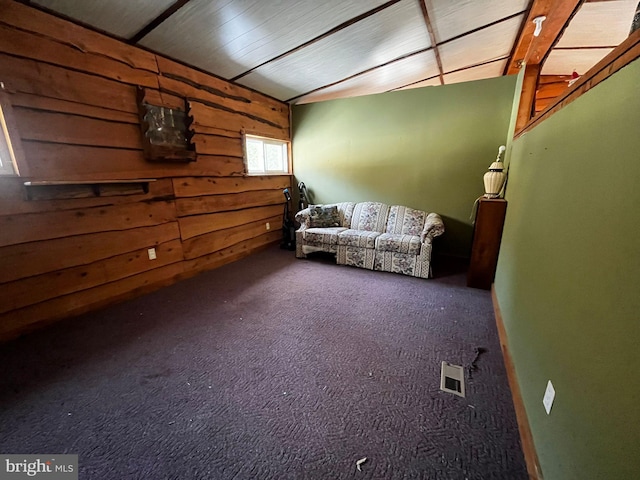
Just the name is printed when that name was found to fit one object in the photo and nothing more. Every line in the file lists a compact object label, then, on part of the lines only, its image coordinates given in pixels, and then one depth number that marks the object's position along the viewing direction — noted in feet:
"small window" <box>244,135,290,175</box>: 12.99
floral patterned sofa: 10.21
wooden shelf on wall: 6.27
